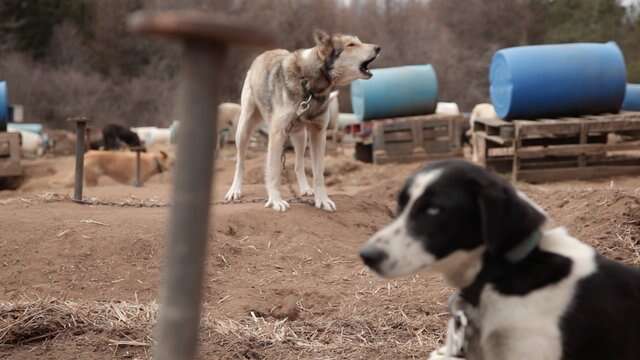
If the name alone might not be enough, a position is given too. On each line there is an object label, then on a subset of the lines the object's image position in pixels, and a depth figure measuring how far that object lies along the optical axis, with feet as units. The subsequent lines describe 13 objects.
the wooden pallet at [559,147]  39.17
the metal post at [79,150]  25.36
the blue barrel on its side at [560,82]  40.01
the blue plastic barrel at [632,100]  60.44
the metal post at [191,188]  4.00
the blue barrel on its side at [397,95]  53.67
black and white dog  7.29
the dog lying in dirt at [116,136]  69.82
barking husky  24.76
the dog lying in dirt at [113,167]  50.98
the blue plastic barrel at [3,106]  49.93
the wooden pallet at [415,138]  52.24
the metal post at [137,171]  46.16
